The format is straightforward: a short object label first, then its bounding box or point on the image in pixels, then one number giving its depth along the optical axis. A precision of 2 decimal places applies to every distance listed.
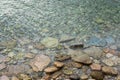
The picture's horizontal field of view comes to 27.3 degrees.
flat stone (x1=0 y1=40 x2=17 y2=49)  3.34
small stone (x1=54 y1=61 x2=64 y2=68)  3.01
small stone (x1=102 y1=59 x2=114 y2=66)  3.13
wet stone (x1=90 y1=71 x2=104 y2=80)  2.88
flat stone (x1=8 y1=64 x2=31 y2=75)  2.94
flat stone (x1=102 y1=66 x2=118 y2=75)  2.97
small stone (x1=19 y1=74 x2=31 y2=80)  2.85
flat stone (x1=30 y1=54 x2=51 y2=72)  3.00
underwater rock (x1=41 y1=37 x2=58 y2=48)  3.42
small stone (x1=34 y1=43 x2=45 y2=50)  3.36
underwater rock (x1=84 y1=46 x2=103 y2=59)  3.26
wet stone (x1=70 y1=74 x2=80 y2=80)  2.87
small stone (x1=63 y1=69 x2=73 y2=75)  2.94
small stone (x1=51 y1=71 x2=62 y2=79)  2.88
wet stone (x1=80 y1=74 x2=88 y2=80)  2.88
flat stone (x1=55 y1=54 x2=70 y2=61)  3.13
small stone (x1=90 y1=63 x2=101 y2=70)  3.02
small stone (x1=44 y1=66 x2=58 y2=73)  2.92
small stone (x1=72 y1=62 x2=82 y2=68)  3.04
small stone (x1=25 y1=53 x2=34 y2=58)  3.20
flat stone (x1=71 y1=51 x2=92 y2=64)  3.10
